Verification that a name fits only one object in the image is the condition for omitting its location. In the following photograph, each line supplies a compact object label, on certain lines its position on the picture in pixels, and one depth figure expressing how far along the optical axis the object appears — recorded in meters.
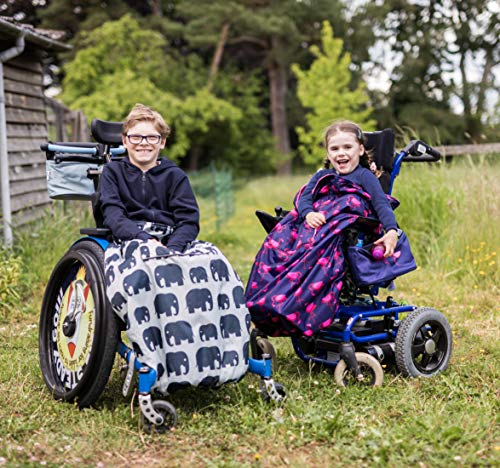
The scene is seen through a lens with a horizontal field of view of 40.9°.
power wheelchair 3.52
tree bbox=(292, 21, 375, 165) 20.42
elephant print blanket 2.93
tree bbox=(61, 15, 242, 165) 21.97
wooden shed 6.45
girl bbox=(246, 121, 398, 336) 3.42
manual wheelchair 3.05
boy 3.42
